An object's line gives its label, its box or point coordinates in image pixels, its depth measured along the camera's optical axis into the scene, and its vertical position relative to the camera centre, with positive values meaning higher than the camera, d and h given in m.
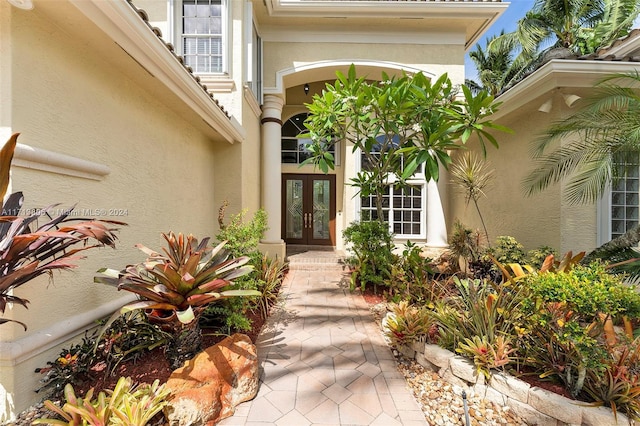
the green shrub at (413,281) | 4.40 -1.37
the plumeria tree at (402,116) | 4.11 +1.67
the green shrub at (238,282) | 3.29 -1.05
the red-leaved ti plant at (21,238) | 1.72 -0.19
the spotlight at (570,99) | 4.62 +2.03
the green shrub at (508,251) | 5.08 -0.86
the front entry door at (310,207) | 9.71 +0.12
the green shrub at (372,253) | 5.39 -0.96
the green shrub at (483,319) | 2.84 -1.31
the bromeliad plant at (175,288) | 2.55 -0.80
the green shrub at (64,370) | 2.21 -1.43
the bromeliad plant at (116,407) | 1.88 -1.55
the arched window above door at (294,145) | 9.73 +2.52
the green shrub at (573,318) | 2.22 -1.04
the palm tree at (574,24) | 8.60 +8.50
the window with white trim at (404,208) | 8.53 +0.07
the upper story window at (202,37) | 5.75 +3.94
